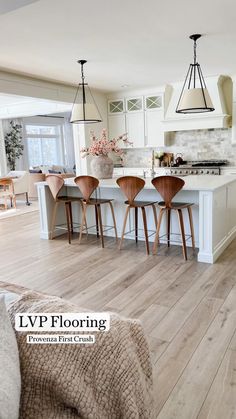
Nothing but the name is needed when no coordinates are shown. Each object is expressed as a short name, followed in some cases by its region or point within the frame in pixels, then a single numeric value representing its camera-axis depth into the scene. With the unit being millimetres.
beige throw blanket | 991
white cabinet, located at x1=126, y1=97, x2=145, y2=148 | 7488
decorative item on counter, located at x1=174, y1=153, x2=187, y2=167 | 7152
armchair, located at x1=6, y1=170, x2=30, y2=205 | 7922
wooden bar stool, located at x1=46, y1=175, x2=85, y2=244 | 4535
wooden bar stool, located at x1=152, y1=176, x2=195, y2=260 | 3682
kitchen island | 3648
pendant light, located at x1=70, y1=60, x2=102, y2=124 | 4703
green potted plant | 10422
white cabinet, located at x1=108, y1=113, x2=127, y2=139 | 7730
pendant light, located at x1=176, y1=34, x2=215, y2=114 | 3764
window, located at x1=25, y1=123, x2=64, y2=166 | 11531
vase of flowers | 4648
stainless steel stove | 6559
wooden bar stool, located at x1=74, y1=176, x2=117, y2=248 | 4262
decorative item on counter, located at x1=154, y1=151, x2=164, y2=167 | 7391
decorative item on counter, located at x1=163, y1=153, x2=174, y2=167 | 7331
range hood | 6301
